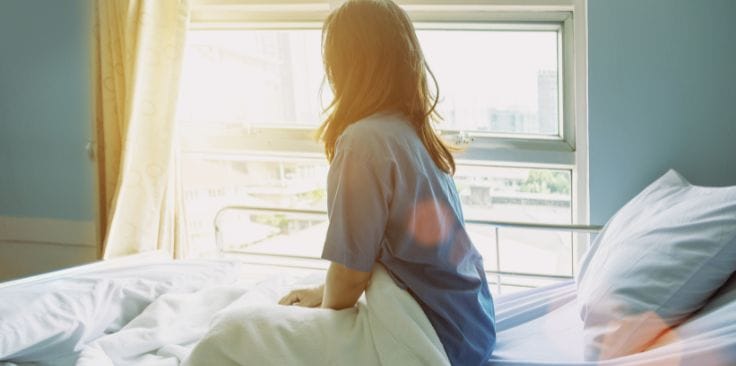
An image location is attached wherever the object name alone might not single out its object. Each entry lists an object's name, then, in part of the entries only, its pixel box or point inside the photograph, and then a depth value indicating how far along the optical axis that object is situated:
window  2.20
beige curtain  2.32
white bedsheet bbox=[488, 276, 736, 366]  0.93
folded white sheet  1.15
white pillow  1.07
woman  1.03
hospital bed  1.02
